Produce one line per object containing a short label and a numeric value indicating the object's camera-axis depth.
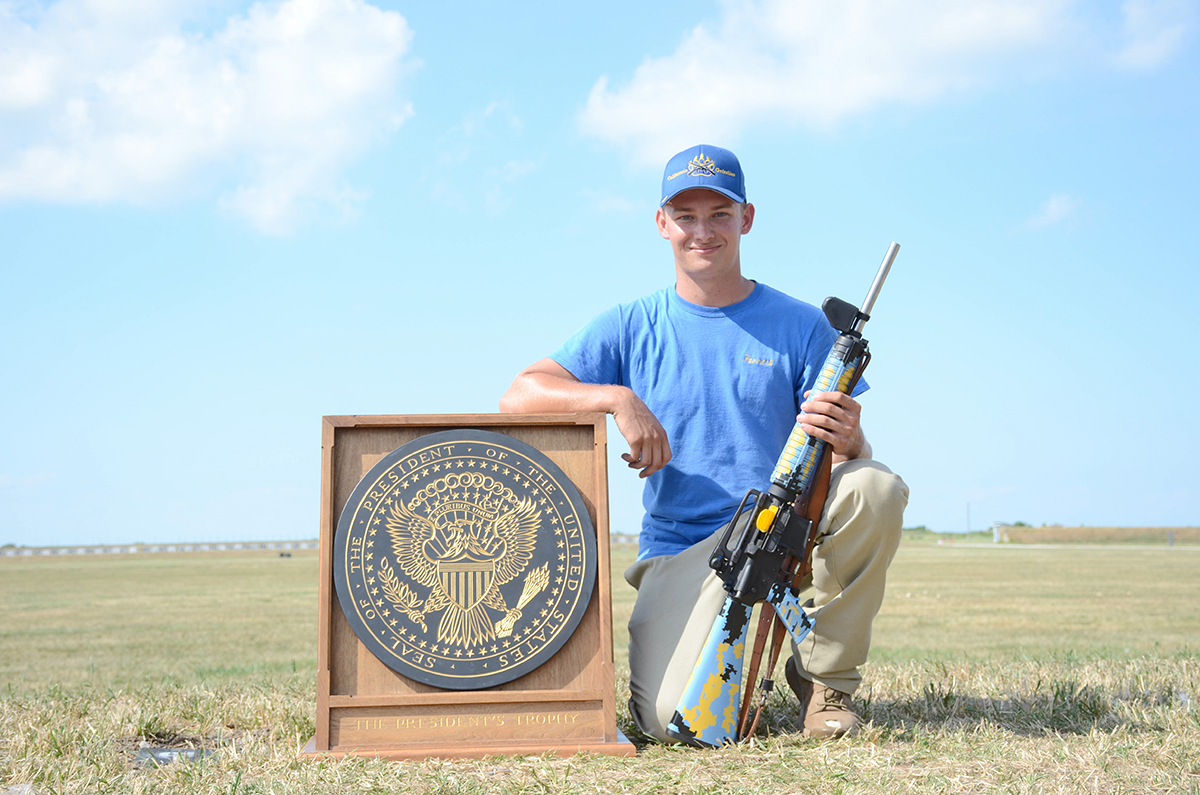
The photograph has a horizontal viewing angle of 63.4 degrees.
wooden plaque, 3.31
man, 3.60
